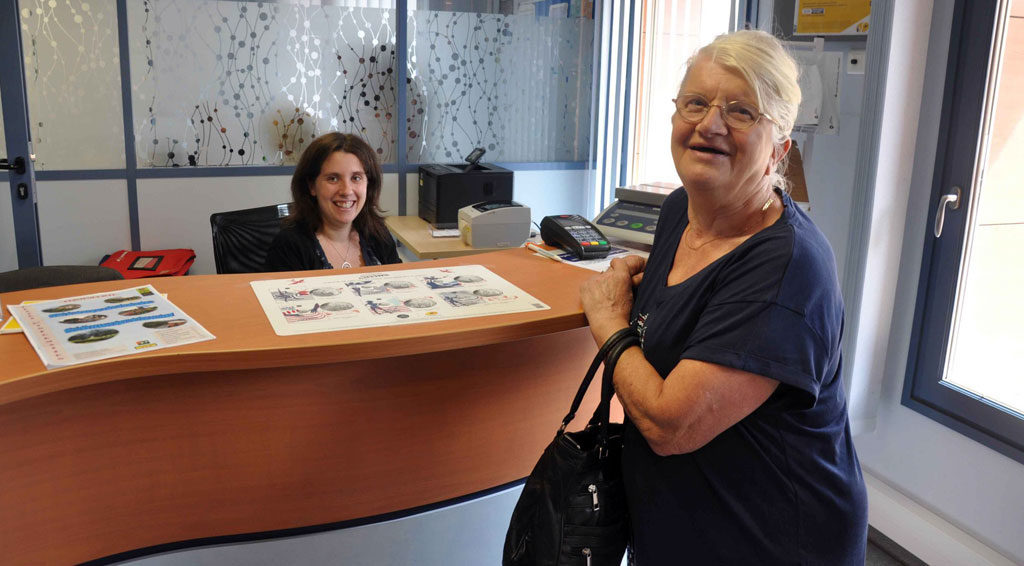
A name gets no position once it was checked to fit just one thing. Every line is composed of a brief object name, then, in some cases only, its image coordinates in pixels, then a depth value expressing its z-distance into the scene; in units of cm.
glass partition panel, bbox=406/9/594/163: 474
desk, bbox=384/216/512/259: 369
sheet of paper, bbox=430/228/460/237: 408
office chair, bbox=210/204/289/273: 272
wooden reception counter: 137
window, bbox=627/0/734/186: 390
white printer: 361
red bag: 407
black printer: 423
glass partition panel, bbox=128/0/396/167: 420
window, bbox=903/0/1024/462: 250
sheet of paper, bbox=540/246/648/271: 207
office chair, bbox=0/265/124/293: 235
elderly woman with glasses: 116
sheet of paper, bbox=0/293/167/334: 141
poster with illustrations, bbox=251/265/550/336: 154
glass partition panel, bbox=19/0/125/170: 396
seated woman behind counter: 260
